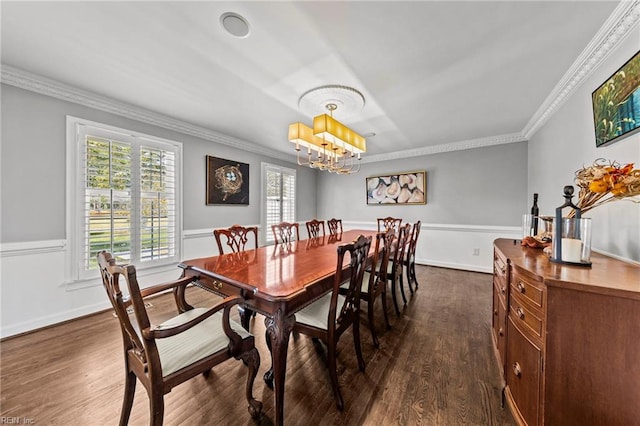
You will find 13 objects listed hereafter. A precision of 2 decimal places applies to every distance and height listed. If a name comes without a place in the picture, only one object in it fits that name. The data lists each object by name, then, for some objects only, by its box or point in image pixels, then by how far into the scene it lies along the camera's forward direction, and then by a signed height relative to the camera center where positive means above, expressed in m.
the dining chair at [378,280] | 1.99 -0.68
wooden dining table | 1.20 -0.44
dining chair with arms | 0.99 -0.72
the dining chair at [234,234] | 2.33 -0.26
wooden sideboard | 0.88 -0.56
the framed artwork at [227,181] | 3.83 +0.53
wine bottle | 1.95 -0.08
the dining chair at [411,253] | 3.20 -0.61
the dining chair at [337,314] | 1.42 -0.72
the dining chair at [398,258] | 2.54 -0.56
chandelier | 2.38 +0.94
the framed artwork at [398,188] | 4.81 +0.52
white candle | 1.21 -0.20
